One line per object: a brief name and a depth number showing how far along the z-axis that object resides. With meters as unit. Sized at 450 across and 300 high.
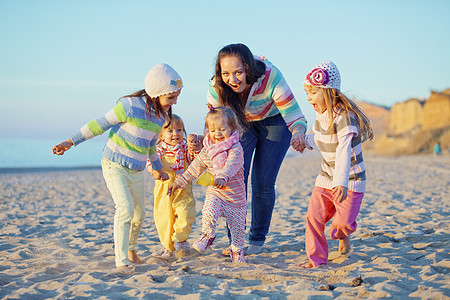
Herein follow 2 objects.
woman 3.64
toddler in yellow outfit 3.95
